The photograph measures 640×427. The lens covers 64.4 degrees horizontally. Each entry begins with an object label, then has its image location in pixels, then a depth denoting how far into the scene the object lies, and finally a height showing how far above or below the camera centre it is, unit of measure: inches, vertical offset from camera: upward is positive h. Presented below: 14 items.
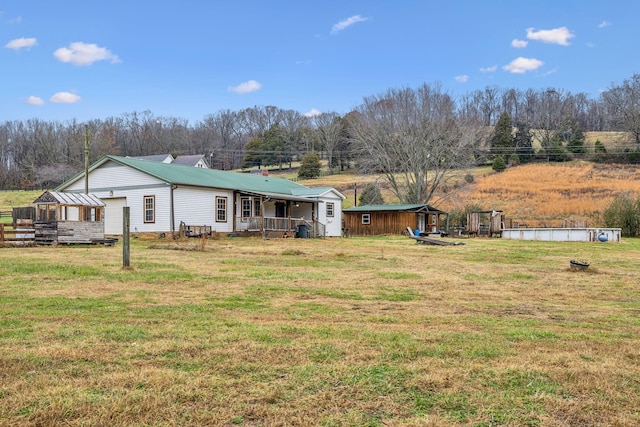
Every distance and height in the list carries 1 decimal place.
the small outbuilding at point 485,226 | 1344.7 -30.4
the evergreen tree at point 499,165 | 2576.3 +248.0
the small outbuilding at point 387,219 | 1489.9 -10.2
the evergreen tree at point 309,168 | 2834.6 +272.9
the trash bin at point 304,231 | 1246.1 -34.9
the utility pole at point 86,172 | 1093.1 +107.7
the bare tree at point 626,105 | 2756.4 +622.4
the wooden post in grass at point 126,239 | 459.2 -17.1
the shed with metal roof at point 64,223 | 800.3 -3.2
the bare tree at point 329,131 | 3238.2 +556.4
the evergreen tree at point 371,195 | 1935.3 +78.9
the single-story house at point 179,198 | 1063.6 +46.7
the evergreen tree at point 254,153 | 3277.6 +419.0
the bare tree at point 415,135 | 1647.4 +262.1
